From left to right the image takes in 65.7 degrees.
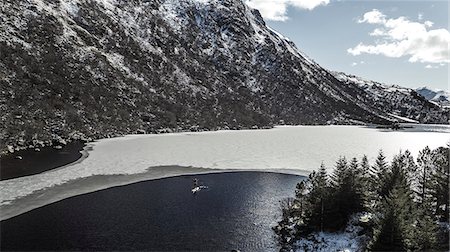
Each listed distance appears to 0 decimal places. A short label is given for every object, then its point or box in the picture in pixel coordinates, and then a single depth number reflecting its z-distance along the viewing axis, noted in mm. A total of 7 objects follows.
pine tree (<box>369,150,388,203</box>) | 45825
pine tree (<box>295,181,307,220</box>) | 44978
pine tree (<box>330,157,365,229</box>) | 42031
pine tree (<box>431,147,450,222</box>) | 41000
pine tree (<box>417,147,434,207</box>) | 41844
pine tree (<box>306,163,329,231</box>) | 41500
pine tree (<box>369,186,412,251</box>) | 31933
